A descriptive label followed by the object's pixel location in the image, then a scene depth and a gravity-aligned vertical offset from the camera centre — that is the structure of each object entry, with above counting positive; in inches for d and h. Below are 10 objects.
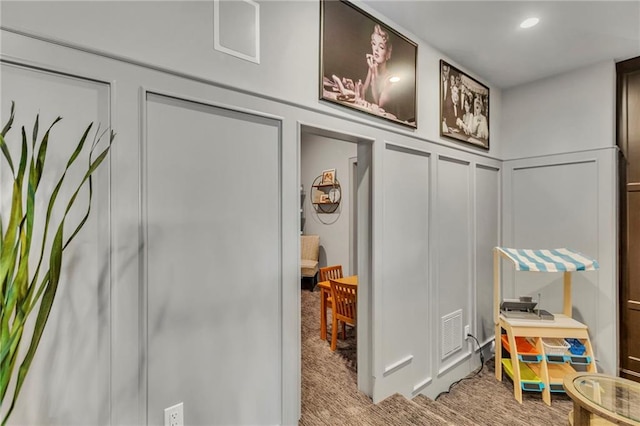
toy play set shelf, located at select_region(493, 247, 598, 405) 96.0 -42.9
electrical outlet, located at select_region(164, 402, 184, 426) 51.7 -34.2
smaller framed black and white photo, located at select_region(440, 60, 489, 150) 105.7 +39.4
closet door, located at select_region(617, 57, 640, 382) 107.0 -0.5
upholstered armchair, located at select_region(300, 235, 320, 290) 188.2 -26.1
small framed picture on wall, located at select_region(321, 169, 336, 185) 186.9 +22.9
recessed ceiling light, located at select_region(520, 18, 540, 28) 86.7 +54.7
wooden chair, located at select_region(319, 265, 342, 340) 126.3 -37.2
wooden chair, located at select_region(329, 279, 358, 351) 109.7 -33.4
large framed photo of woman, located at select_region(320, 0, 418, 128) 73.2 +39.6
